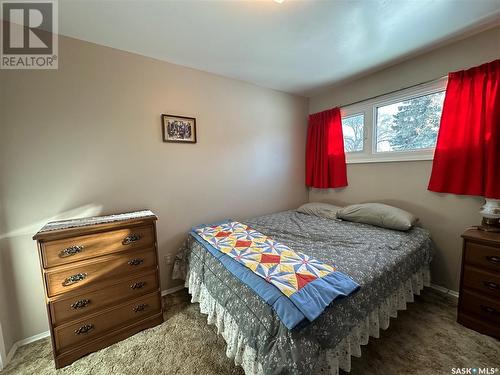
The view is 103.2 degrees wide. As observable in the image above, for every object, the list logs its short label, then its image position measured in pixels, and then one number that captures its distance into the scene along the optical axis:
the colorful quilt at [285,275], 0.99
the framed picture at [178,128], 2.13
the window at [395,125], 2.15
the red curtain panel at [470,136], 1.71
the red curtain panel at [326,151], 2.93
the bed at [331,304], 0.97
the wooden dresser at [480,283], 1.50
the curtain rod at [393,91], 2.05
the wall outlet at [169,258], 2.21
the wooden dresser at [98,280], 1.36
